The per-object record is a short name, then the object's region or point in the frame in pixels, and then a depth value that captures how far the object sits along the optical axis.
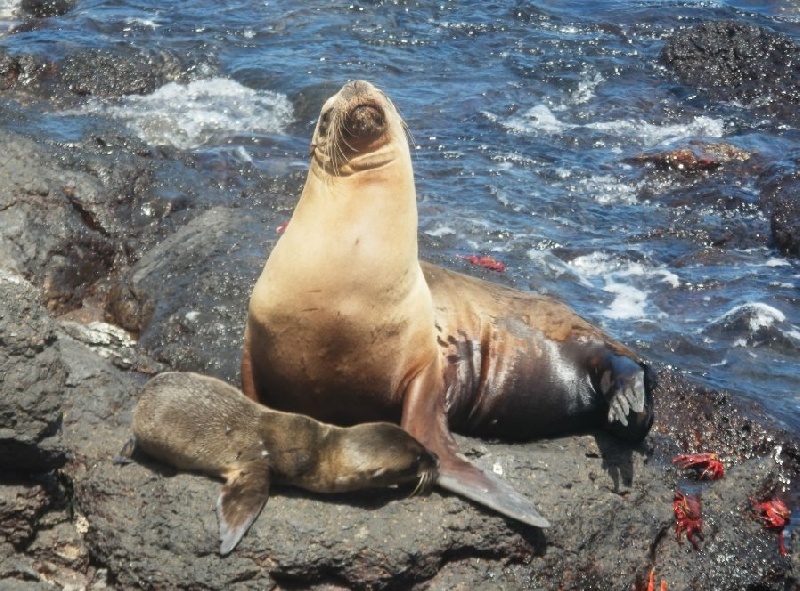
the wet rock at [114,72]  13.45
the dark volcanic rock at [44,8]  16.77
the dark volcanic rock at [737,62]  15.12
